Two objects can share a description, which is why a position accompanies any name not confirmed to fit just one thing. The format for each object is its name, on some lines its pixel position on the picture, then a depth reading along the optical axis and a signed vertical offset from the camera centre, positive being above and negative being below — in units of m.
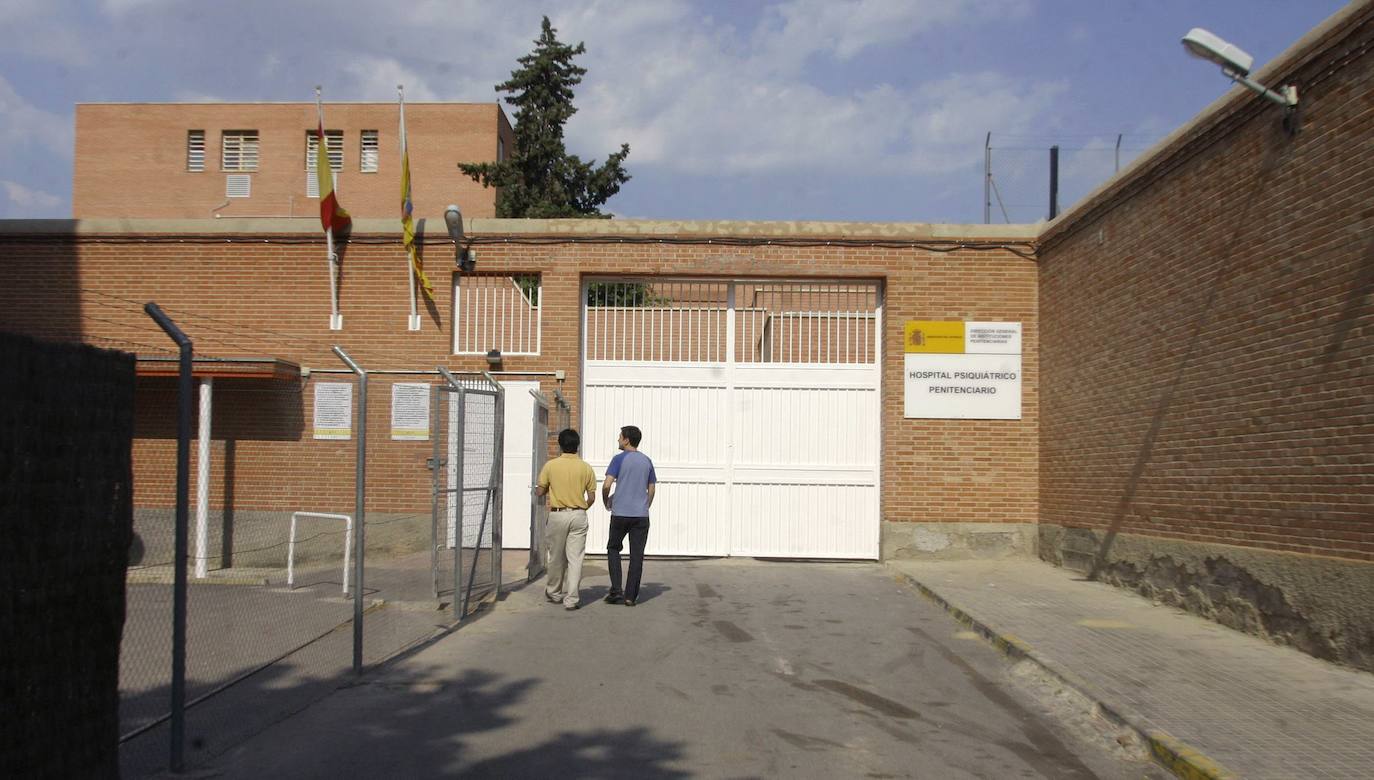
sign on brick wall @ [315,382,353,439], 12.63 -0.18
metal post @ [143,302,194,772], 5.18 -0.59
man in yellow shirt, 10.71 -1.10
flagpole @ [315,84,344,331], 14.62 +1.32
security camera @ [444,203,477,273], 13.77 +2.14
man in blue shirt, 11.02 -0.98
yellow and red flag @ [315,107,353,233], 14.32 +2.57
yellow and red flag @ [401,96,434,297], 14.44 +2.16
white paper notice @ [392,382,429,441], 13.56 -0.17
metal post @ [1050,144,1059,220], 14.62 +3.09
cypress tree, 30.94 +6.93
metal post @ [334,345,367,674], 7.39 -0.72
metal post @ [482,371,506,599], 11.05 -0.86
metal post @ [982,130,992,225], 15.02 +3.13
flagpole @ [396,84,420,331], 14.63 +1.49
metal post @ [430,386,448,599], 9.24 -0.50
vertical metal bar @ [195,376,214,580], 8.88 -0.95
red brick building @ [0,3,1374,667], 12.19 +0.80
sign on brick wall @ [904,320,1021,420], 14.48 +0.51
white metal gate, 14.84 -0.18
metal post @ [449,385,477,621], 9.44 -1.09
